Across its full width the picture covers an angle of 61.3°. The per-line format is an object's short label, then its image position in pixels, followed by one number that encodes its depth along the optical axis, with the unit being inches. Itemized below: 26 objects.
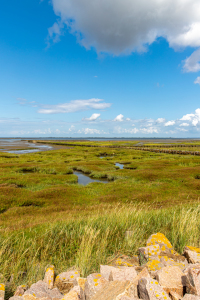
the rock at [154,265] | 184.7
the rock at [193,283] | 140.3
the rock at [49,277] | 172.7
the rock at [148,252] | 215.4
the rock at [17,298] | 148.6
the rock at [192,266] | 170.3
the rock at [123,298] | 133.3
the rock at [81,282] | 160.2
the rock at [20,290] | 161.3
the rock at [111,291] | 139.6
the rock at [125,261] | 204.5
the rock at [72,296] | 143.2
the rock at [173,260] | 191.5
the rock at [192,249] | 218.1
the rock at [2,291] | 147.9
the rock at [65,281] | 172.0
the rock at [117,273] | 168.4
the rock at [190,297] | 132.0
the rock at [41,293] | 147.5
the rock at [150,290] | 134.1
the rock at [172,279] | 149.2
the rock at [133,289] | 141.3
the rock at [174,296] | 140.7
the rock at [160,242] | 231.4
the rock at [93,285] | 149.4
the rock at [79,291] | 148.6
